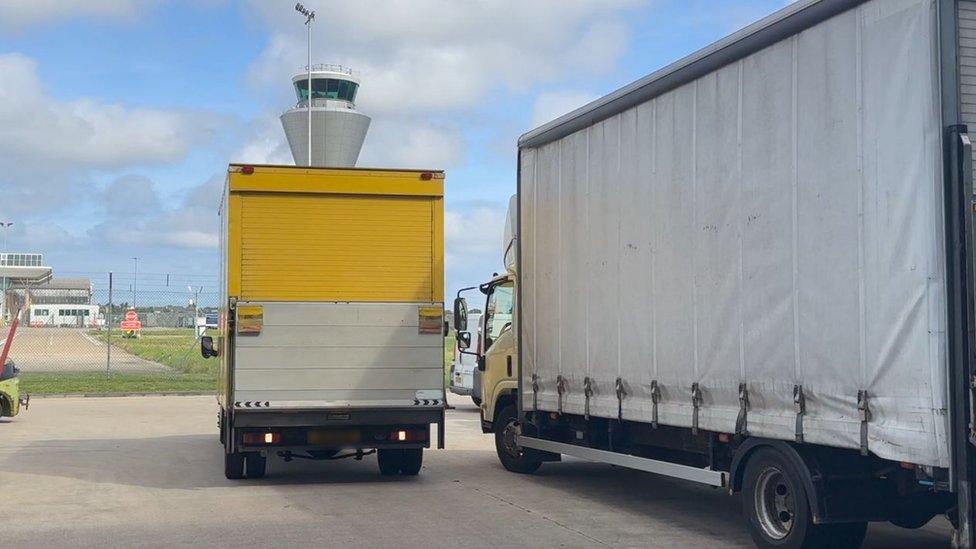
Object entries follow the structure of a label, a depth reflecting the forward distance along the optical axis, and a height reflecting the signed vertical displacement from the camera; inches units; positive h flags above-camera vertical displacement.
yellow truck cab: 494.3 -8.8
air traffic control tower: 2256.4 +476.9
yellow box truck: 452.1 +13.7
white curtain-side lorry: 243.4 +20.4
